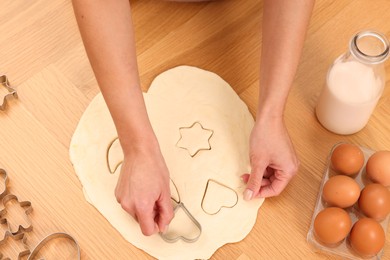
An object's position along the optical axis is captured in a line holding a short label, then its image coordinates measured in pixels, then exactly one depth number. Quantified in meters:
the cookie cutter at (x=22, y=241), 0.92
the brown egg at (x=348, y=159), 0.93
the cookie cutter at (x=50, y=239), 0.92
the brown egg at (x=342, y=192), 0.89
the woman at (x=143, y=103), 0.83
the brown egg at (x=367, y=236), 0.86
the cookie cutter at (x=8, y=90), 1.04
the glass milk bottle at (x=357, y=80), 0.90
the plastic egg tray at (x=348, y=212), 0.91
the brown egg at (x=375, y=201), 0.89
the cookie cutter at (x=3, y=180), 0.96
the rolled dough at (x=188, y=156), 0.92
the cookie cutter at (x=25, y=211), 0.93
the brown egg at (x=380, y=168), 0.92
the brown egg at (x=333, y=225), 0.87
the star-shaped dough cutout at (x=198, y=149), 0.99
